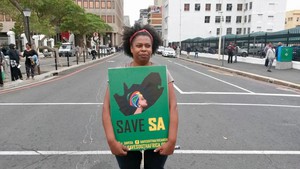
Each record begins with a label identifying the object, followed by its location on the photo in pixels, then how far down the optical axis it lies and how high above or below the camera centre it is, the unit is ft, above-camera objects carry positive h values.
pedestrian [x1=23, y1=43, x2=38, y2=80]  42.42 -1.17
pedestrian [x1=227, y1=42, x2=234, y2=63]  76.85 -0.32
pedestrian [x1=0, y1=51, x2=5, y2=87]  35.52 -3.10
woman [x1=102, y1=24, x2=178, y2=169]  7.46 -2.16
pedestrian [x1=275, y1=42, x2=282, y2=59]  59.19 -0.46
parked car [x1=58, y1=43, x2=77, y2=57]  133.36 +1.26
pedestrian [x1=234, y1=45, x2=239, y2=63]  82.02 -0.05
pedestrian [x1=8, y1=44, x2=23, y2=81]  40.01 -1.56
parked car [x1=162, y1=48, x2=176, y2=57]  130.78 -1.26
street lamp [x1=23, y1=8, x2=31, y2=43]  47.14 +5.84
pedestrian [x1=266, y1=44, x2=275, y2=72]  54.90 -1.15
